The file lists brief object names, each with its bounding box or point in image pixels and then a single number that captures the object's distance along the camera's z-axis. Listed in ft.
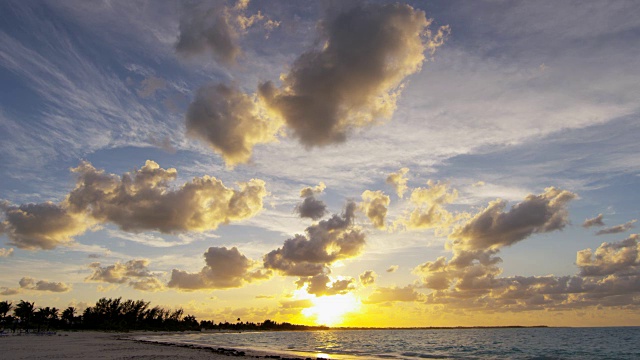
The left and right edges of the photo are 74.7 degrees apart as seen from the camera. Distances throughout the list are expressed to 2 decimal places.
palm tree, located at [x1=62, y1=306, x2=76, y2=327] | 596.70
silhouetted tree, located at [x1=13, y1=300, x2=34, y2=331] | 486.79
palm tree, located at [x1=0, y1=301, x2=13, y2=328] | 473.26
